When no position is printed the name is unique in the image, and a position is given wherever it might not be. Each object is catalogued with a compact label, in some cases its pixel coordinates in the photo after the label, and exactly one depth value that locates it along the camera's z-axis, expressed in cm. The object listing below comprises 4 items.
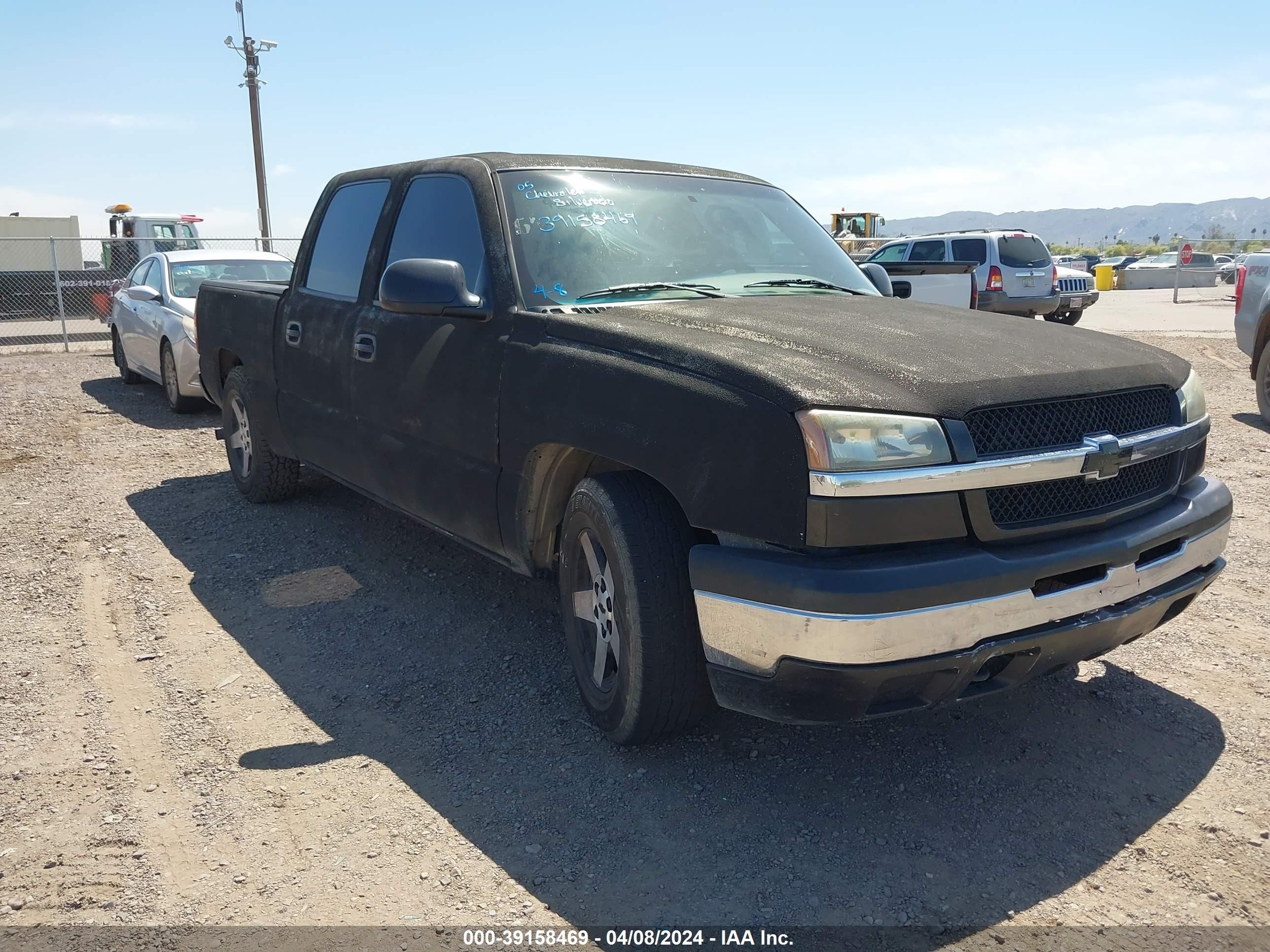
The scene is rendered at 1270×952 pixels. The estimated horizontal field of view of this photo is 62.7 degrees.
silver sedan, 1002
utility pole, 2600
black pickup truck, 266
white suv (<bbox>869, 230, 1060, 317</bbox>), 1886
